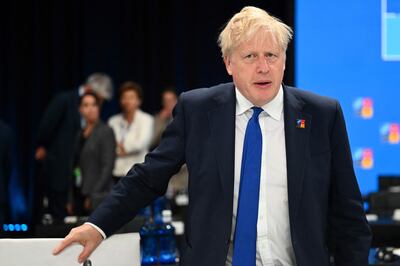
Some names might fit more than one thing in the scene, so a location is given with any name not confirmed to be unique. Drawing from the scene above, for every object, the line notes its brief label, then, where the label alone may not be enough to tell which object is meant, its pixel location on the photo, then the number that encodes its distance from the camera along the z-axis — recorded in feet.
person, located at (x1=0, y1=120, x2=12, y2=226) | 22.50
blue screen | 24.07
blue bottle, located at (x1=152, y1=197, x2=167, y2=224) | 17.38
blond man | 8.18
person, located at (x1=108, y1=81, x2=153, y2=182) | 27.12
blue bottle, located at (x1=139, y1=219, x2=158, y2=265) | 11.66
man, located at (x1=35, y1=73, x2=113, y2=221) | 27.99
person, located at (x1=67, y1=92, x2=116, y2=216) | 23.63
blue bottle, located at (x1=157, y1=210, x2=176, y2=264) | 11.75
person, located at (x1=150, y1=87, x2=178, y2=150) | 28.71
